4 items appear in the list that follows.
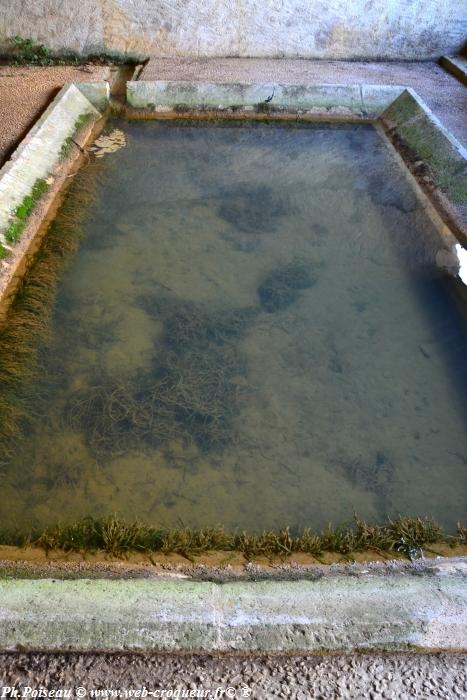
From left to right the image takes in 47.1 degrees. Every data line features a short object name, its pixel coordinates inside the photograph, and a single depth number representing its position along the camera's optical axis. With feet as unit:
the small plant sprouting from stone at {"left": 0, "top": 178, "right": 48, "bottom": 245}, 12.96
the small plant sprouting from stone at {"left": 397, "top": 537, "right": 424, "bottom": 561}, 7.56
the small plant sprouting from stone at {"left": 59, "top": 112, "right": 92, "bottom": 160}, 16.21
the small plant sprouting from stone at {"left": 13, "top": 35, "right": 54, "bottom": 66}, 20.97
